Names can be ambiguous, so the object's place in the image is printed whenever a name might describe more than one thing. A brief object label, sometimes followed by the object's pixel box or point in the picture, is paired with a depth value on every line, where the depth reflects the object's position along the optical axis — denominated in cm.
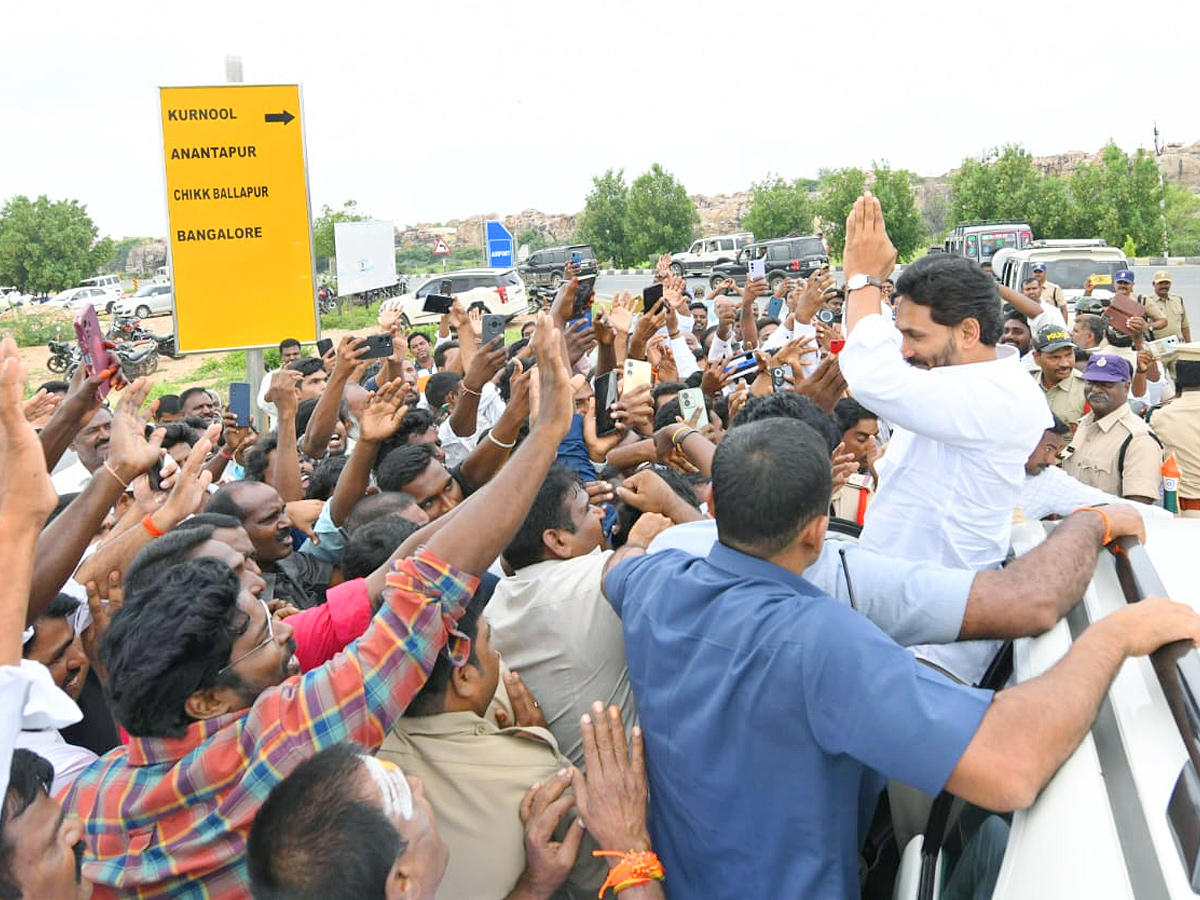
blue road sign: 1672
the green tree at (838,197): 4834
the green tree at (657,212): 5656
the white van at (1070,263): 1736
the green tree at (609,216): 5847
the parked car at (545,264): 3925
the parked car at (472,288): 3038
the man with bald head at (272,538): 386
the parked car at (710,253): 4238
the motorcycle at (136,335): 2573
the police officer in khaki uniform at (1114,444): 518
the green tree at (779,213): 5369
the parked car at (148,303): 3869
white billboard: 1545
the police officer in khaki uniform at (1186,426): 524
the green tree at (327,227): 4188
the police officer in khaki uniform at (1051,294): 1277
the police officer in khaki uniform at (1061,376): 708
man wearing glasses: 182
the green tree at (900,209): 4719
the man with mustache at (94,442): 528
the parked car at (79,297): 4270
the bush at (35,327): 3050
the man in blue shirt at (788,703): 151
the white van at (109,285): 4562
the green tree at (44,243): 5153
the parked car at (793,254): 3234
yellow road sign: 771
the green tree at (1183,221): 4972
